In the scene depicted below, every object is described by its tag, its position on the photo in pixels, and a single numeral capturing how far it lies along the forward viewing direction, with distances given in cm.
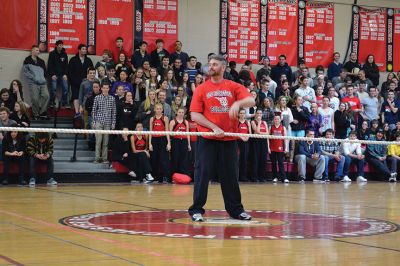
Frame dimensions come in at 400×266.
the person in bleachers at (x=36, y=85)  2006
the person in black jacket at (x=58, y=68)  2045
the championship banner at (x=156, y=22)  2283
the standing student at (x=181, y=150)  1889
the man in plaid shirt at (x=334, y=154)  2119
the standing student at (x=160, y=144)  1867
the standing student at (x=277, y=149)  2012
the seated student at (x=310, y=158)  2061
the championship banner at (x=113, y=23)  2220
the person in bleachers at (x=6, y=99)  1792
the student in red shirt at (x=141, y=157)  1838
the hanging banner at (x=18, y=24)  2092
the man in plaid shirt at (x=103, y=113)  1861
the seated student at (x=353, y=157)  2147
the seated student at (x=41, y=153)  1689
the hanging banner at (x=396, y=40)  2709
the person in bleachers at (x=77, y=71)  2055
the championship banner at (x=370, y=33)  2653
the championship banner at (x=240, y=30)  2422
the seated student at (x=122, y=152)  1864
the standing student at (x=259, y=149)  1981
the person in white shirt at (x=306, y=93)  2162
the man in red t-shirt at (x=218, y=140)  934
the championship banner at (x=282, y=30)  2506
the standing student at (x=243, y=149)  1938
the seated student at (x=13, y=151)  1680
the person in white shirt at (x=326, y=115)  2133
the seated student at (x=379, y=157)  2191
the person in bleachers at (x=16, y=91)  1844
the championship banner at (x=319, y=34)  2577
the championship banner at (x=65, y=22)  2133
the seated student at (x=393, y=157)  2188
